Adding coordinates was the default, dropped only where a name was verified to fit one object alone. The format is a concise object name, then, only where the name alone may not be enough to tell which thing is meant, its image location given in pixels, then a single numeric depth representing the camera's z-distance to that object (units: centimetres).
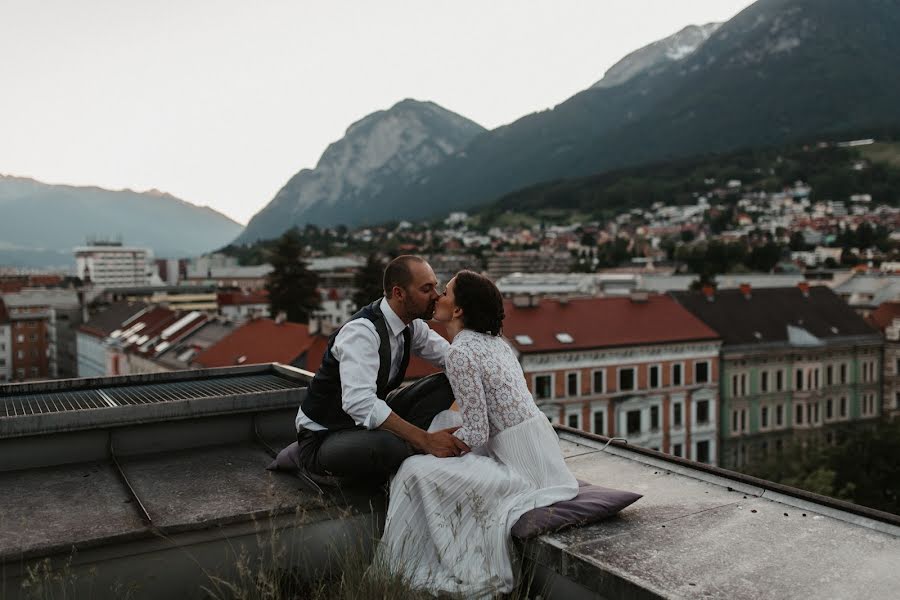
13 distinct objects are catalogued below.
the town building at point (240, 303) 8070
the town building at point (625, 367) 3566
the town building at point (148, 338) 4584
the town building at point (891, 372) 4631
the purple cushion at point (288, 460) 482
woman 379
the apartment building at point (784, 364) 4038
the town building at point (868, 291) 6212
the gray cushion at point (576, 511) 385
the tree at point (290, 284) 5444
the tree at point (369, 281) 5122
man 428
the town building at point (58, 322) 7268
